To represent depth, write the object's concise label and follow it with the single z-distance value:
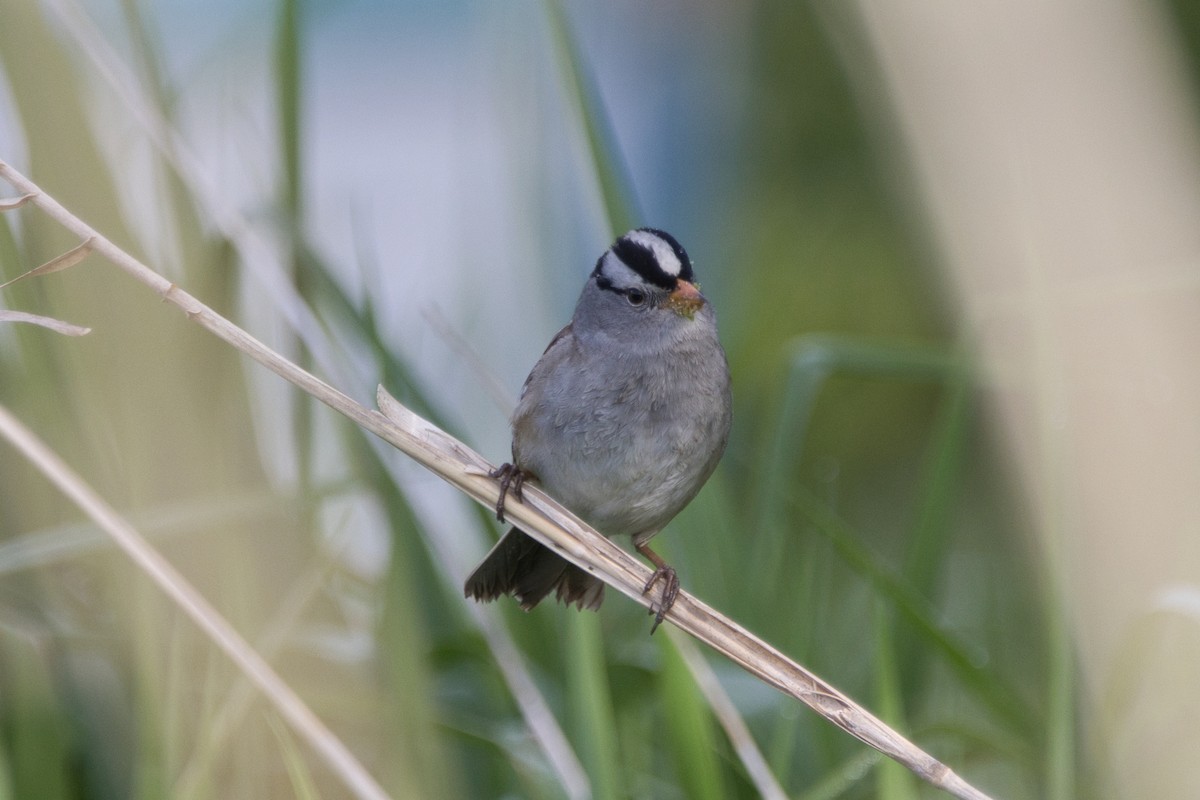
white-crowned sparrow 5.99
